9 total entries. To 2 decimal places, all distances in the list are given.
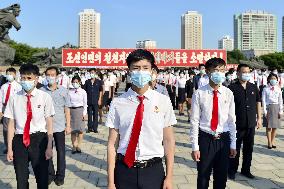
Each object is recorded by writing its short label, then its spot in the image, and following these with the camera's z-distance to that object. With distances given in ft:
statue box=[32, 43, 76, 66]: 108.47
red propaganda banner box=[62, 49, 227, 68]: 70.90
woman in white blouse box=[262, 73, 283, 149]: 27.09
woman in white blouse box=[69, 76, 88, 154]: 26.61
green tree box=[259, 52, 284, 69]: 288.30
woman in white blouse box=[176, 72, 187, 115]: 46.50
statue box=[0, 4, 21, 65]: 65.98
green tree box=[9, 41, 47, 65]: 246.68
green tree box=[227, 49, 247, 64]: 299.42
